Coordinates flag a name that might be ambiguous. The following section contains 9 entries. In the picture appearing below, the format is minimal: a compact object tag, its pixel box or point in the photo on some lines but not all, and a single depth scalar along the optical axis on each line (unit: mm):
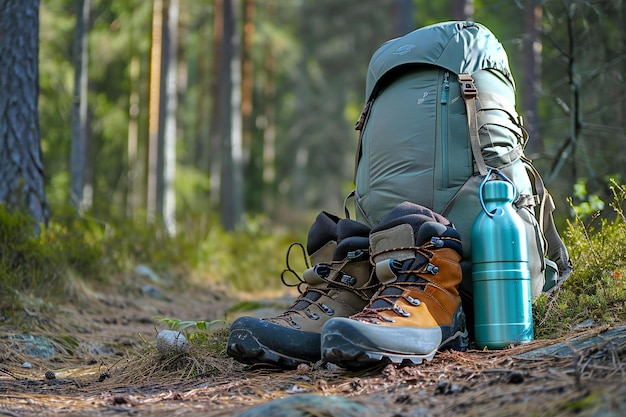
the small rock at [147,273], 7199
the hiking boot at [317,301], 2900
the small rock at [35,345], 3932
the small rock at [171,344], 3184
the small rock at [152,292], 6672
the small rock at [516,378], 2201
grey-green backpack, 3248
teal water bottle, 2902
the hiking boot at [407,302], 2568
